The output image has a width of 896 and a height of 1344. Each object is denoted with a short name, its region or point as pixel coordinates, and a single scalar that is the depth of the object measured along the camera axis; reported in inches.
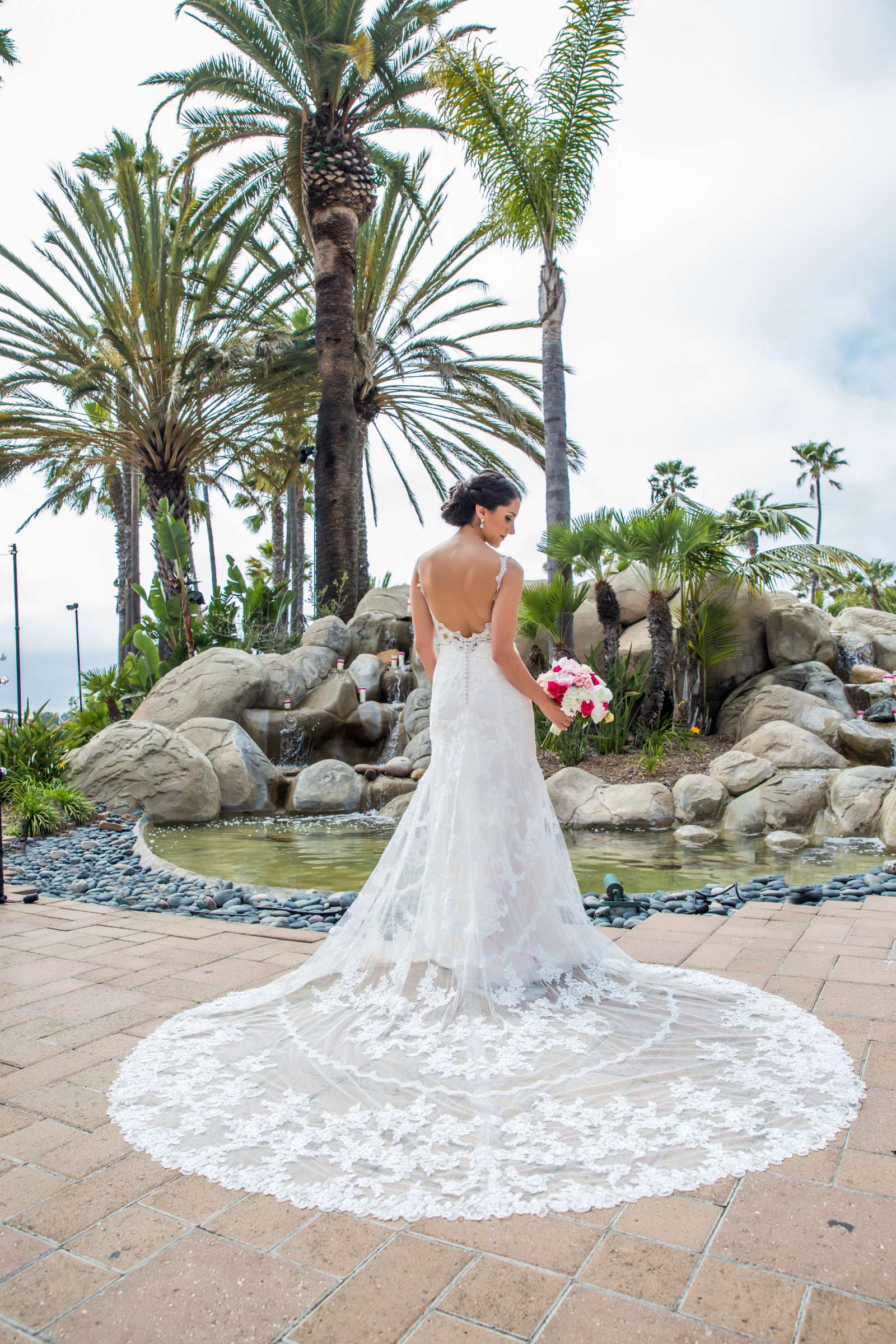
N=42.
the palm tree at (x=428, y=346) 716.7
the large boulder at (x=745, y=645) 539.8
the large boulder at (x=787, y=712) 472.7
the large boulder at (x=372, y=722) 537.0
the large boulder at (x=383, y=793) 440.8
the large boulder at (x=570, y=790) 399.9
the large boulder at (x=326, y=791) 436.5
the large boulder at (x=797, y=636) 544.7
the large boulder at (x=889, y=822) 320.8
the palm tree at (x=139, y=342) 644.1
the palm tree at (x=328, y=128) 569.3
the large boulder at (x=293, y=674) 532.7
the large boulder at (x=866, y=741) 422.3
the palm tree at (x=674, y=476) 1515.7
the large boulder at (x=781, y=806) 363.9
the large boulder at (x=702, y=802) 381.7
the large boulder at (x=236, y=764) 428.1
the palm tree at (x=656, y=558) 459.5
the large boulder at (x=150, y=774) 398.9
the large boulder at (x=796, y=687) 515.8
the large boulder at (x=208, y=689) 493.0
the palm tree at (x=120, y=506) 861.8
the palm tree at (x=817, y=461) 1745.8
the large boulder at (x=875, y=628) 650.2
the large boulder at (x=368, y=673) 575.5
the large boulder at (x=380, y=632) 623.2
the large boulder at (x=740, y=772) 389.4
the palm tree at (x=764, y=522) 492.4
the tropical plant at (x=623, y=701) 474.0
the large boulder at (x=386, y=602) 646.5
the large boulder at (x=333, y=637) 599.8
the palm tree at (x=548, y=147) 479.5
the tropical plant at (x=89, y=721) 544.6
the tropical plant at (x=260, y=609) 653.9
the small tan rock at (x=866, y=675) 587.2
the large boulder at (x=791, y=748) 414.0
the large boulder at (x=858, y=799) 348.5
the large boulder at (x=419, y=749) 470.9
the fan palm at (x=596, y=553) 474.9
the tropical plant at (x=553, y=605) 473.1
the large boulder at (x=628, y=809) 382.6
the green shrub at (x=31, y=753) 389.7
